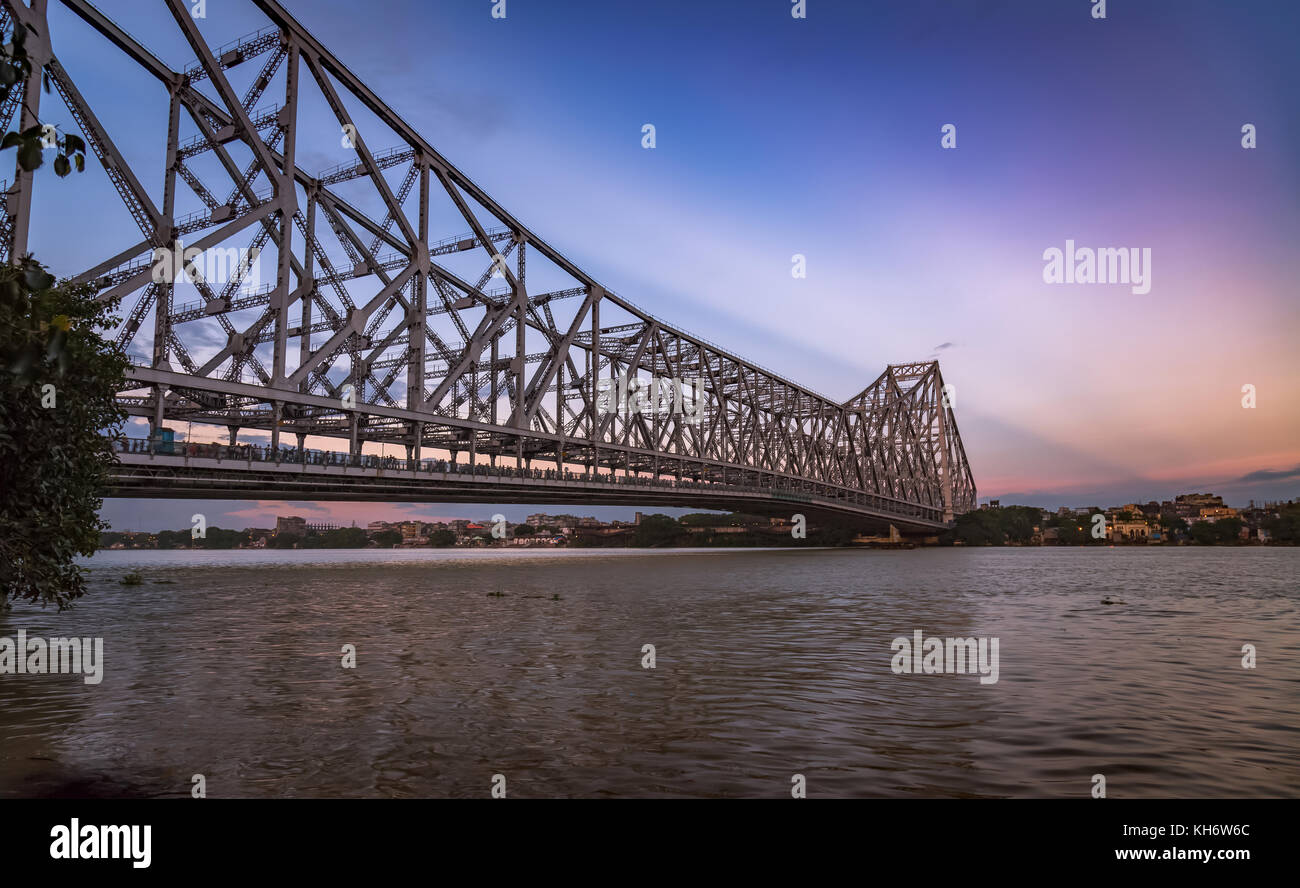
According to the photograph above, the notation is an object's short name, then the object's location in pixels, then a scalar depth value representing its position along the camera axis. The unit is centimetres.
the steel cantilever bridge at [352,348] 4119
